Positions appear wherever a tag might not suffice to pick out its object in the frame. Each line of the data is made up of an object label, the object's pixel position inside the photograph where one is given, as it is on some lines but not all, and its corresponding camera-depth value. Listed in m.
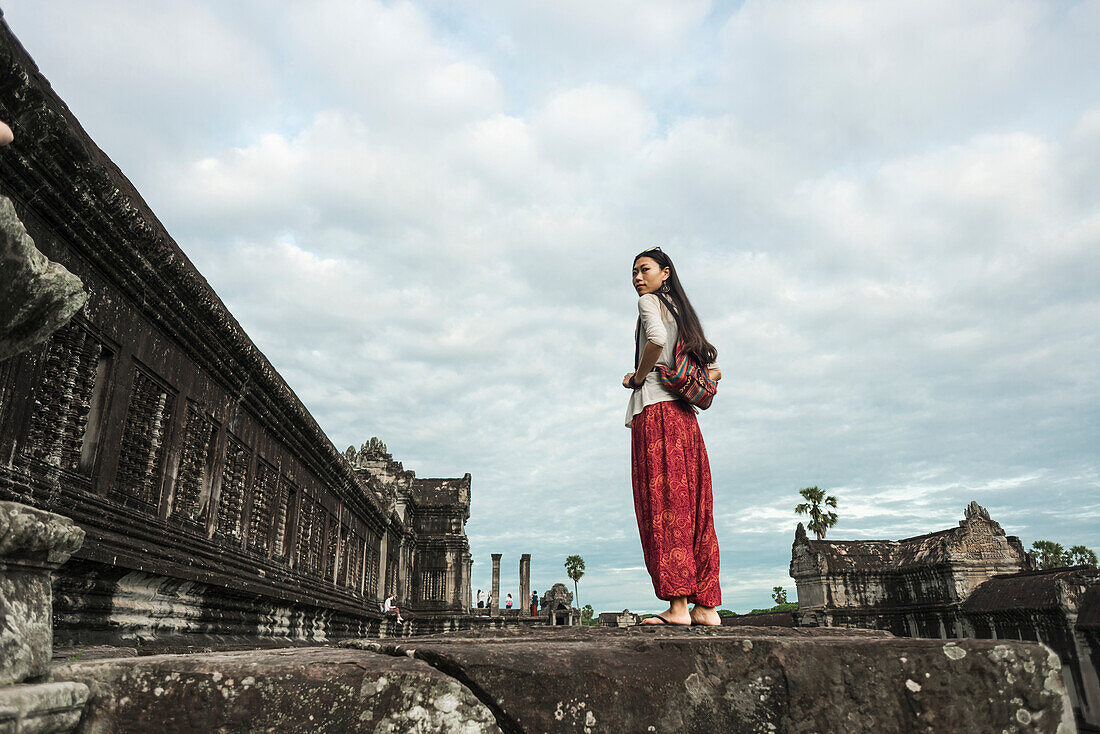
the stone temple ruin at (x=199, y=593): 1.75
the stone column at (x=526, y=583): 36.24
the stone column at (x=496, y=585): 34.69
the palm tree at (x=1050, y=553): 55.12
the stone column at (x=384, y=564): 19.73
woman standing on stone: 3.39
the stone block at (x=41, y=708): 1.41
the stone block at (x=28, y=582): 1.61
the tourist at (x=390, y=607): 19.09
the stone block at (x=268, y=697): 1.75
